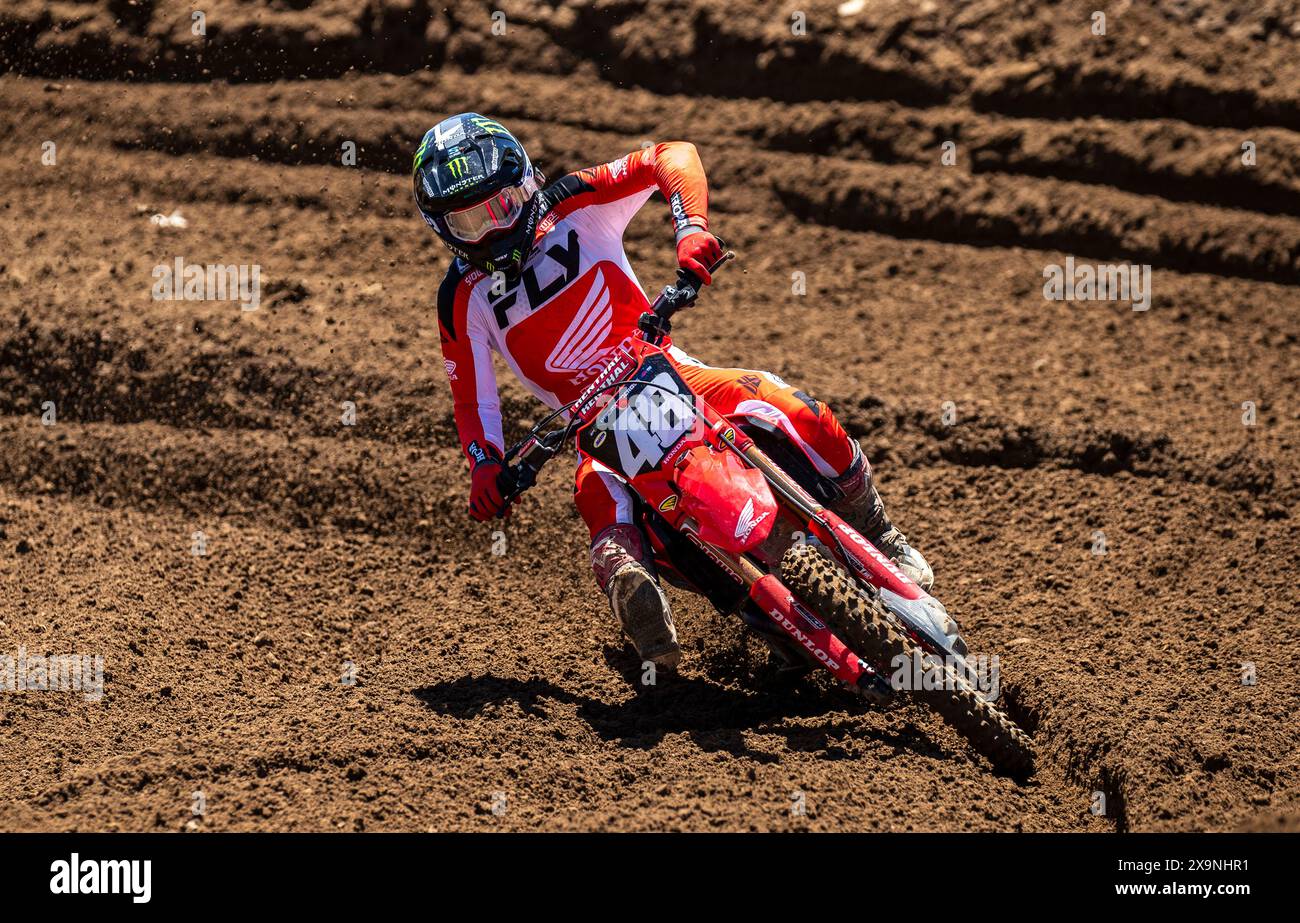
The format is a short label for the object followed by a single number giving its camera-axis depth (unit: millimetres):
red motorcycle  11680
